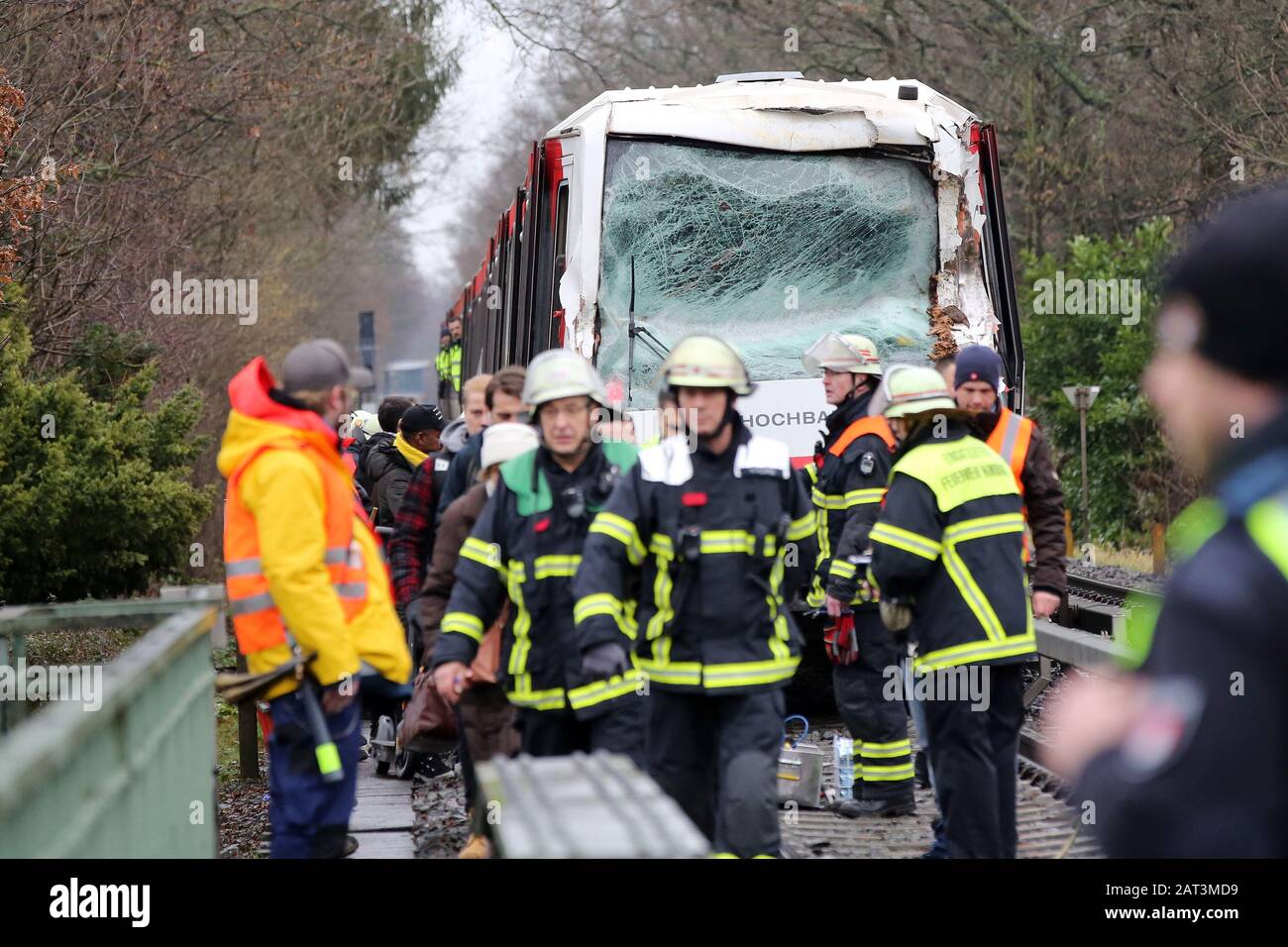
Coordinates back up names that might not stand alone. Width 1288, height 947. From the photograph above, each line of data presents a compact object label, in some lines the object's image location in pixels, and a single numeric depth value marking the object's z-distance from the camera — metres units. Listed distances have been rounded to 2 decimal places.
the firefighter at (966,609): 5.84
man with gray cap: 5.27
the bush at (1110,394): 20.77
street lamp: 19.27
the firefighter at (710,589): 5.55
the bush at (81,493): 12.09
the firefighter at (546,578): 5.76
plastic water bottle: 8.21
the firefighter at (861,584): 7.43
